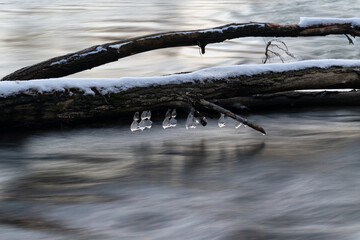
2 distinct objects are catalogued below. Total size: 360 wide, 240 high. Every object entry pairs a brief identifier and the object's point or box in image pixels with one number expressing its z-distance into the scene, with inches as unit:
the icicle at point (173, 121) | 231.7
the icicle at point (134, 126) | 227.6
